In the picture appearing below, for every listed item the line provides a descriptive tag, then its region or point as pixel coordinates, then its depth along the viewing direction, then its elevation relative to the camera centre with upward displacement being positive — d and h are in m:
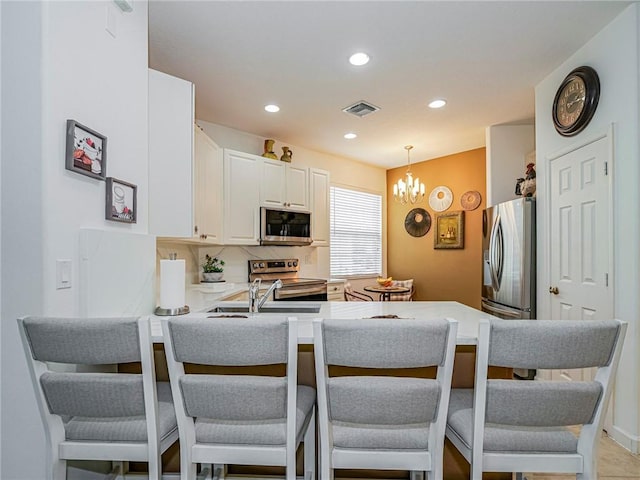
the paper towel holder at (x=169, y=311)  2.02 -0.41
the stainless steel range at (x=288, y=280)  4.07 -0.49
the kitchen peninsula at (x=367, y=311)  1.61 -0.44
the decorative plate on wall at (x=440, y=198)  5.36 +0.67
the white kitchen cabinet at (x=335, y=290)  4.66 -0.66
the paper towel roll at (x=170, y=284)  2.01 -0.25
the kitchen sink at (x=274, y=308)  2.44 -0.48
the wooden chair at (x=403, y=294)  5.24 -0.78
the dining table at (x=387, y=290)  4.94 -0.69
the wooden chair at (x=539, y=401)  1.06 -0.51
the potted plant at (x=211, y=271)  3.86 -0.33
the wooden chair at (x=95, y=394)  1.11 -0.51
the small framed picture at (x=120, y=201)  1.74 +0.21
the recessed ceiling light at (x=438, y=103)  3.44 +1.39
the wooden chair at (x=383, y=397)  1.08 -0.50
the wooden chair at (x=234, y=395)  1.10 -0.51
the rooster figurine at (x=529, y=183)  3.33 +0.56
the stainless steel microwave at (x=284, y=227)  4.13 +0.18
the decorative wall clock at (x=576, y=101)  2.45 +1.05
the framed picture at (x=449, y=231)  5.15 +0.17
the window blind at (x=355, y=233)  5.64 +0.15
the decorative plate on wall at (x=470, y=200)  4.97 +0.61
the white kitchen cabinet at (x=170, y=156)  2.25 +0.57
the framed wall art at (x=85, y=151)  1.46 +0.40
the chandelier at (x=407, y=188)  4.58 +0.71
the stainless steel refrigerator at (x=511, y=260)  3.16 -0.18
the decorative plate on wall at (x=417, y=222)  5.69 +0.32
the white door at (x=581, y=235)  2.36 +0.05
